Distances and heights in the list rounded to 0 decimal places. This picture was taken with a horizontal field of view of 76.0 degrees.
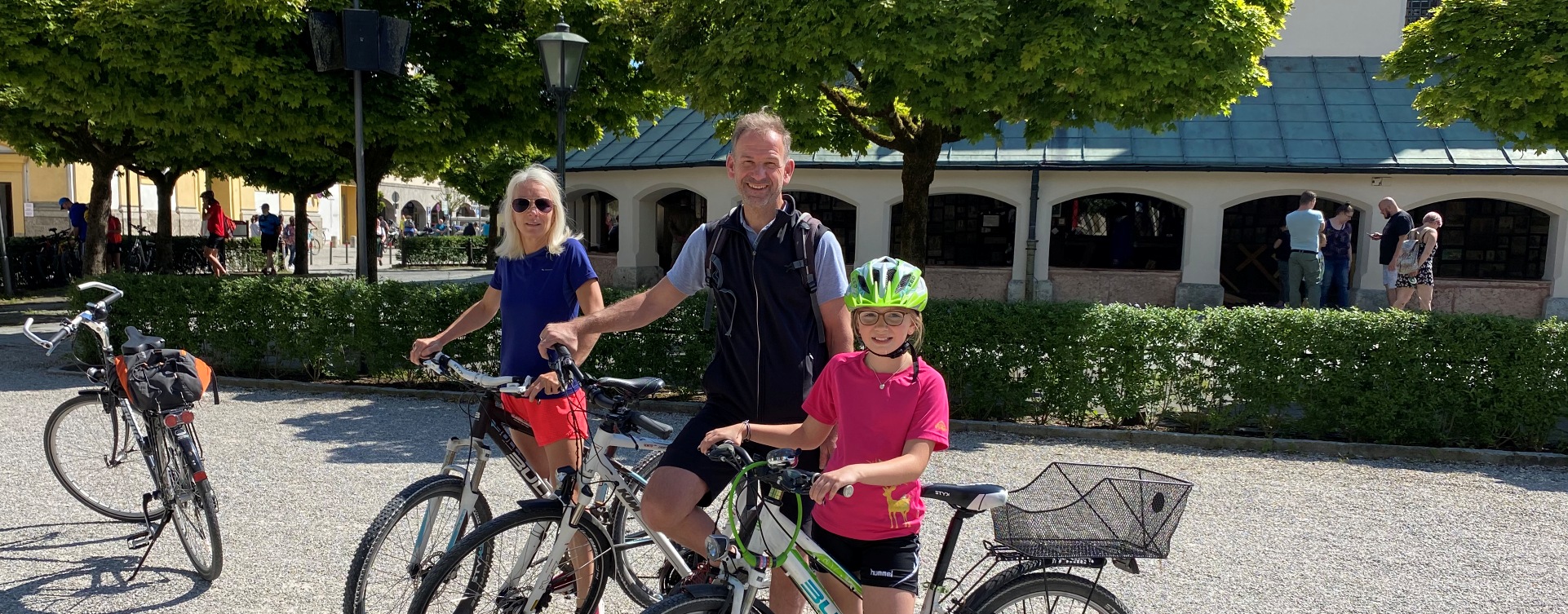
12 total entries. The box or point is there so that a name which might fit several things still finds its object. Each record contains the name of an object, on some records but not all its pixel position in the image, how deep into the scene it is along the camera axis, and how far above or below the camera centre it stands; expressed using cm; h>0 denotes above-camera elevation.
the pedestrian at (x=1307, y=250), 1213 +1
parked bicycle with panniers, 419 -96
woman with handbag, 1152 -10
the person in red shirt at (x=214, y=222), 2120 -7
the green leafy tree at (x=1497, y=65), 884 +173
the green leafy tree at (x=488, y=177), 2839 +145
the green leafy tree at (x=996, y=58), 805 +150
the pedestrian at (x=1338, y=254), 1293 -3
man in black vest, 299 -28
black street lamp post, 903 +152
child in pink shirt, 260 -50
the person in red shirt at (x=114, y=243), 2089 -57
